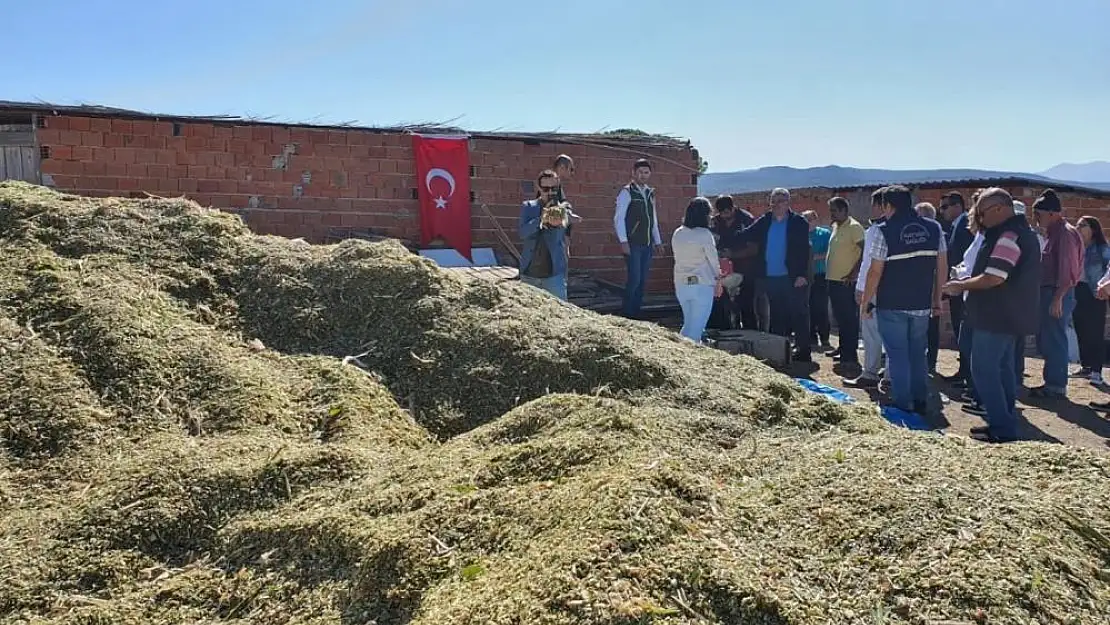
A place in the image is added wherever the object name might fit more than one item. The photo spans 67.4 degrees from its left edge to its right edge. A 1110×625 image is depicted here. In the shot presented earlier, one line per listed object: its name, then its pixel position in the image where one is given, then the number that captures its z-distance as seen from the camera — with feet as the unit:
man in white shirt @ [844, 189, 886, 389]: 20.75
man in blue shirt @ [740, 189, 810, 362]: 24.17
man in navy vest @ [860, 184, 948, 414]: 17.21
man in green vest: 24.63
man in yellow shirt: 22.91
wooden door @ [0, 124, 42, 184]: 23.22
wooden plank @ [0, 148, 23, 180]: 23.25
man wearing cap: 20.15
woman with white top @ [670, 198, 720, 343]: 20.51
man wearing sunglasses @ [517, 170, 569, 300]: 20.07
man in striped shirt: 14.96
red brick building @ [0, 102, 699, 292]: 23.66
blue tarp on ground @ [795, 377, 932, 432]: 16.73
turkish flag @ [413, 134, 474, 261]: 27.78
